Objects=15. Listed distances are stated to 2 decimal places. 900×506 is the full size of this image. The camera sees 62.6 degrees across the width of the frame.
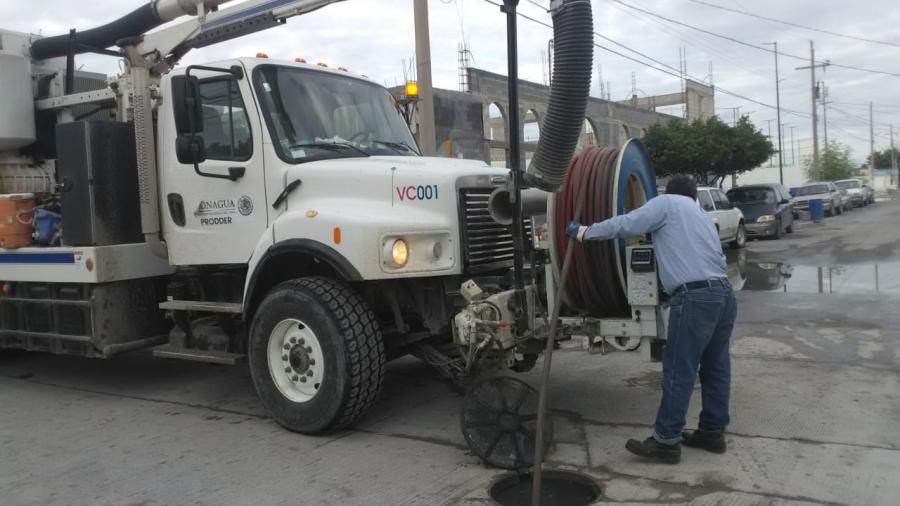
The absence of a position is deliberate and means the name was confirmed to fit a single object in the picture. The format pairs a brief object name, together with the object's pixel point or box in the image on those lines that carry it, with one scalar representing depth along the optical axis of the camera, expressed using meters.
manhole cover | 4.64
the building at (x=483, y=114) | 22.06
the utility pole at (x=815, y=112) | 55.38
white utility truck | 5.08
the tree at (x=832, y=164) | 71.38
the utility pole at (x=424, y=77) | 11.45
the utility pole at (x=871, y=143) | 80.88
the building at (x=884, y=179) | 99.94
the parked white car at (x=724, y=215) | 18.30
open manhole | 4.26
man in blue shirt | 4.59
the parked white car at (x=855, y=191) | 43.75
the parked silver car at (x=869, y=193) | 47.81
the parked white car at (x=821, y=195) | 32.53
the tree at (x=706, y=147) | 29.39
